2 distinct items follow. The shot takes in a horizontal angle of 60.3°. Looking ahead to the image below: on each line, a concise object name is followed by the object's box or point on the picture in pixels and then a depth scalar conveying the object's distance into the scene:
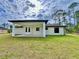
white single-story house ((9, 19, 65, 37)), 10.69
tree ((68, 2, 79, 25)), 22.83
